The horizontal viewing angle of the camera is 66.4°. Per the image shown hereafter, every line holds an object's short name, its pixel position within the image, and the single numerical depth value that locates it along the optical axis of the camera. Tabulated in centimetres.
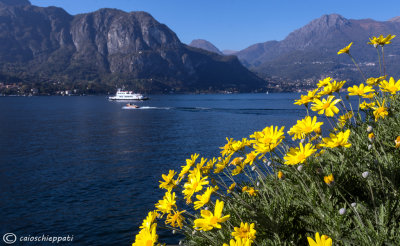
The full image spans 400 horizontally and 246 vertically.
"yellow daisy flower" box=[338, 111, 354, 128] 352
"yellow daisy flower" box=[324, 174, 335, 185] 218
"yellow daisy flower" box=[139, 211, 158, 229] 258
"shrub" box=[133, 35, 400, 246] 225
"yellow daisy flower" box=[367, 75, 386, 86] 374
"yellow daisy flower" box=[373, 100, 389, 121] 296
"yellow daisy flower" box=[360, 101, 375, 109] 358
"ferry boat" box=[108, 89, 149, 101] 13312
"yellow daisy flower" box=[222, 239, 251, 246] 180
